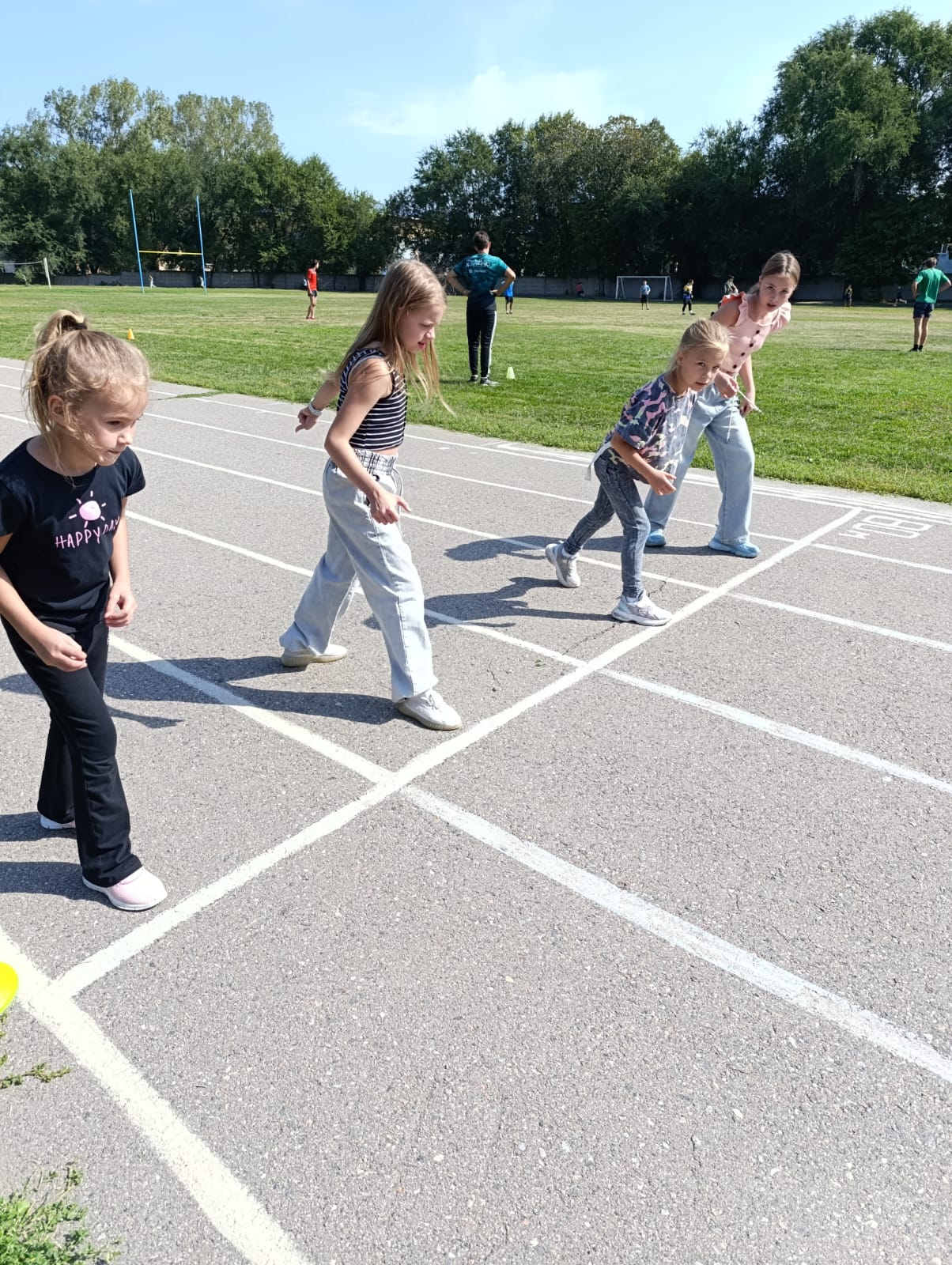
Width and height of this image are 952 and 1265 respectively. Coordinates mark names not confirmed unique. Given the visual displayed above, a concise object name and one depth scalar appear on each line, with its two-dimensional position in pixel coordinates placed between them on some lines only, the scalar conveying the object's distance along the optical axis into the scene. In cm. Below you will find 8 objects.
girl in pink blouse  611
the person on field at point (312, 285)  3328
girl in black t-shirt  240
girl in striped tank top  362
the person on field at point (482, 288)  1423
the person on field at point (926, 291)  2008
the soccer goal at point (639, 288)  6688
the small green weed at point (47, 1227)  179
